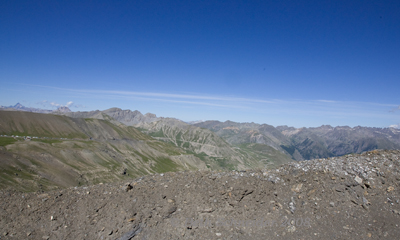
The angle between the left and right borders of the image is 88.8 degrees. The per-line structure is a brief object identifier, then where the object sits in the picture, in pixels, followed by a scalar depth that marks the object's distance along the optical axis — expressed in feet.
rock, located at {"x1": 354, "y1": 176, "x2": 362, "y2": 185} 47.51
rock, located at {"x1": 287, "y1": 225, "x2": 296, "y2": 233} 39.86
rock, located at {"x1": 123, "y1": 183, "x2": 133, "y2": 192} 49.41
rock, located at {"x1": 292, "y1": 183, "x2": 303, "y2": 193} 47.90
